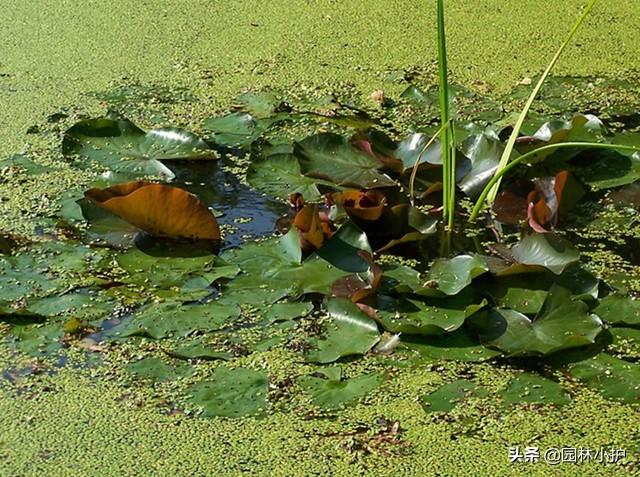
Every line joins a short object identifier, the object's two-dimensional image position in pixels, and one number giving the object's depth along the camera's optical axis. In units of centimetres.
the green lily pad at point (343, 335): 293
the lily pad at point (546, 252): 304
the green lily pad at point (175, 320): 297
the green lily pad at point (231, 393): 284
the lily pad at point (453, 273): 300
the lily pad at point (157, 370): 290
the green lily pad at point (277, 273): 305
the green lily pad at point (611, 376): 288
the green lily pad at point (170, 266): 308
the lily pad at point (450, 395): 286
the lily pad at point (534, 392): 287
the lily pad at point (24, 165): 337
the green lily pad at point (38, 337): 294
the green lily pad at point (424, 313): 295
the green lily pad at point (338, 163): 327
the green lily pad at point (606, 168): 335
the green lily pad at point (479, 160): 327
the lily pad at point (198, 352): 293
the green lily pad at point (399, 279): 302
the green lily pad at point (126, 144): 337
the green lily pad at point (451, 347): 293
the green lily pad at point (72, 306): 301
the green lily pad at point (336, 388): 286
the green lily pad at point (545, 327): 293
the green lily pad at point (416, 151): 330
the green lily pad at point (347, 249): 307
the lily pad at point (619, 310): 299
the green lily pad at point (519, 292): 300
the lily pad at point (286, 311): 300
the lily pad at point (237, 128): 348
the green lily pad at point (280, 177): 329
